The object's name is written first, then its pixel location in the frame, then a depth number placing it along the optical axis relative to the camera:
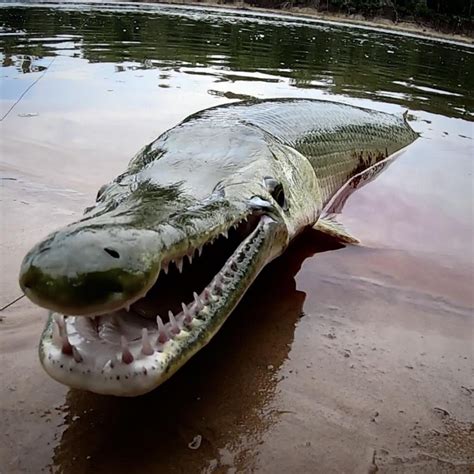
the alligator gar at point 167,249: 0.38
